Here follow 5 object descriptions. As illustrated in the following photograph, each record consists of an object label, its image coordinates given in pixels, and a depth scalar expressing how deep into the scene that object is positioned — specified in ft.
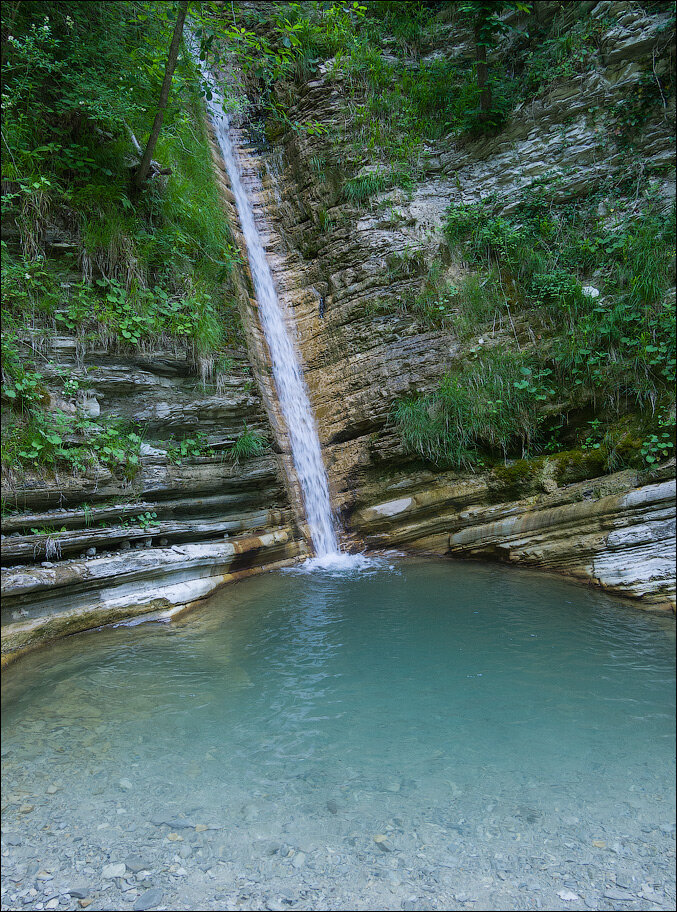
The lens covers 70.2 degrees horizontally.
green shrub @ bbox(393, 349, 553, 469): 19.60
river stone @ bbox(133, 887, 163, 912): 6.16
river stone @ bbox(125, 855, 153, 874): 6.64
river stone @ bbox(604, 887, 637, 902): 5.78
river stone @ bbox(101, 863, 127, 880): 6.55
